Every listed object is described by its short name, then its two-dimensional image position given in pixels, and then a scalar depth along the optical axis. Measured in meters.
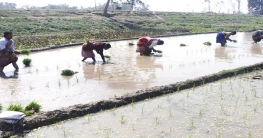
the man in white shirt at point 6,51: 9.70
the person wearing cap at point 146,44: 13.69
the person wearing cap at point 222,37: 18.18
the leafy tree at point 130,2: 40.42
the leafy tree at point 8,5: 118.16
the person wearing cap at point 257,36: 19.34
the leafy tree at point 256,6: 83.75
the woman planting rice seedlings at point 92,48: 11.55
